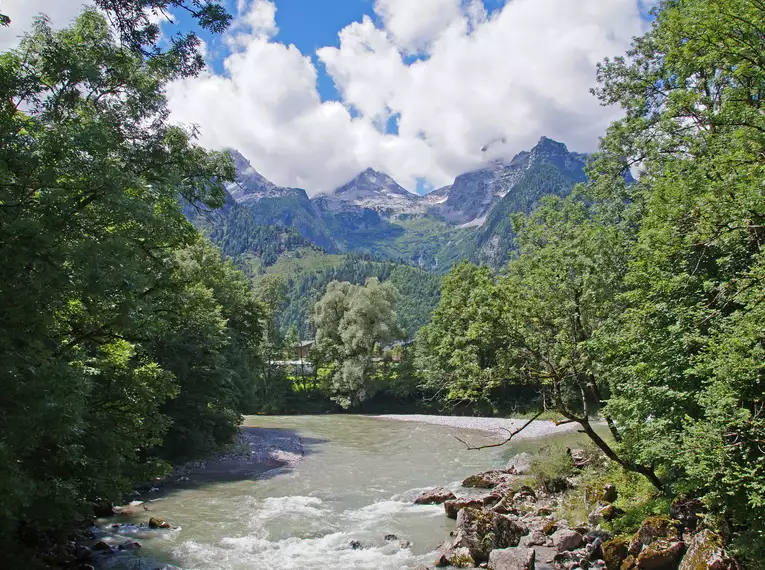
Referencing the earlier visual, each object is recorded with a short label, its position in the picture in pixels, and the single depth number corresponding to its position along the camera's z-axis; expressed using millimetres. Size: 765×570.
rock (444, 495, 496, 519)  19547
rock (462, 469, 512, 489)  23453
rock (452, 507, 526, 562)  15039
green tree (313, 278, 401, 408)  63594
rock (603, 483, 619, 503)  17156
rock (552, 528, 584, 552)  14820
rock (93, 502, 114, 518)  19172
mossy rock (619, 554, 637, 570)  12629
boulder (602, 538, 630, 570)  13211
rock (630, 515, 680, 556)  12852
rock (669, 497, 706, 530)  12883
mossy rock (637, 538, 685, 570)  12117
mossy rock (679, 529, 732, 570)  11031
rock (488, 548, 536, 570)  13414
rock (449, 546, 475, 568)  14531
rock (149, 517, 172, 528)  18344
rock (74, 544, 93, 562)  14659
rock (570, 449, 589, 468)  21789
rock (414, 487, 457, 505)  21469
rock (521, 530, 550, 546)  15445
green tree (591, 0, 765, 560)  10547
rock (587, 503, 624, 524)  15777
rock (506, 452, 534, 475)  24844
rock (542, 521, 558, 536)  16242
